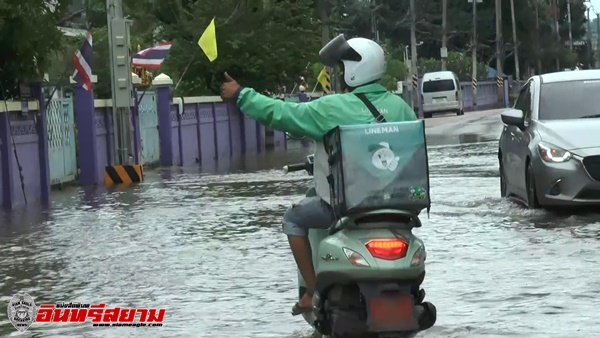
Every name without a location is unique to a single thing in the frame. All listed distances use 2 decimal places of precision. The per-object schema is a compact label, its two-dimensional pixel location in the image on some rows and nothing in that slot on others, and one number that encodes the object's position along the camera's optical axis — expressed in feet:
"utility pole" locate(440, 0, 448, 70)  280.16
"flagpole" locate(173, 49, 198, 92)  125.21
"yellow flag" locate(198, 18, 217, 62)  90.62
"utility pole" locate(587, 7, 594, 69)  510.58
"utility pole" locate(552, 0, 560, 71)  402.27
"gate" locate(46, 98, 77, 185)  79.25
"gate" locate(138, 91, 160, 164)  98.89
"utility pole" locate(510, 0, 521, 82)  333.17
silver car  46.55
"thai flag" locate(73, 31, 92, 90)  77.71
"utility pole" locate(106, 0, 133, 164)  82.17
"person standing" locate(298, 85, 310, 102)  146.41
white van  217.97
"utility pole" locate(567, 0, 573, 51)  442.50
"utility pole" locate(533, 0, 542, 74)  364.79
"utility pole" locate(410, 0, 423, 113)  242.78
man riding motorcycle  24.12
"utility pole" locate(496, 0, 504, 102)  310.65
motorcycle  22.70
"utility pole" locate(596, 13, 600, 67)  578.99
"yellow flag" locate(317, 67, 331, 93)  160.04
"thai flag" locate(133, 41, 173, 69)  96.37
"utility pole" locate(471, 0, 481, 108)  286.05
